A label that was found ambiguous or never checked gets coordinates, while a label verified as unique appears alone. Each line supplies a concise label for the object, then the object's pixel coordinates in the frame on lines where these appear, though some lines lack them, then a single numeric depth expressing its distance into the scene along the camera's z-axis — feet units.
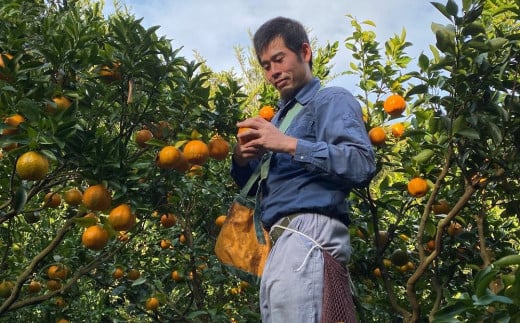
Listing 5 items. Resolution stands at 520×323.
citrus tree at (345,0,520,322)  6.81
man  4.85
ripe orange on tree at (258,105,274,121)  8.50
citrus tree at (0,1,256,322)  6.14
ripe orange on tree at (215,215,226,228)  10.34
